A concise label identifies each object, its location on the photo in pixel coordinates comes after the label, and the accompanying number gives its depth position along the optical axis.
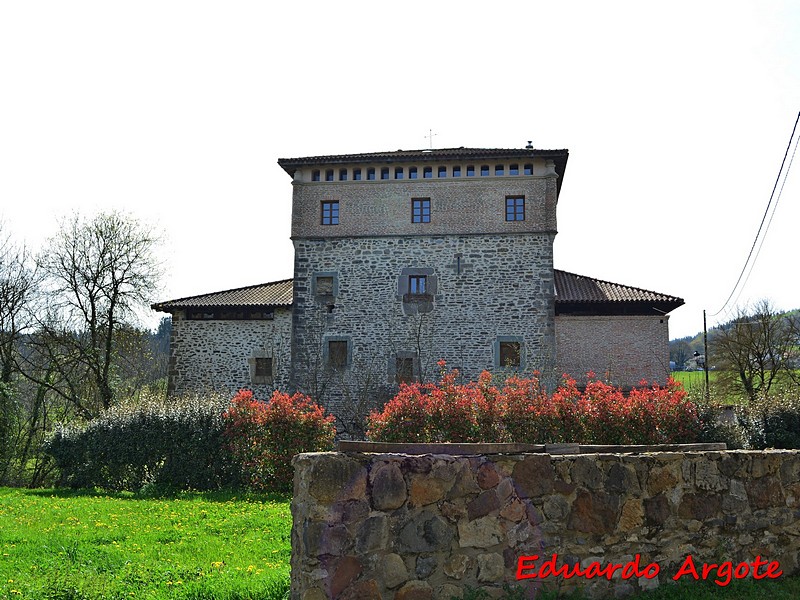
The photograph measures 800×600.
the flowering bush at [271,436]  14.45
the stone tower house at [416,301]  23.83
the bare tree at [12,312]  24.91
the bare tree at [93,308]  25.77
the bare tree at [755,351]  32.62
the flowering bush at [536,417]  13.43
